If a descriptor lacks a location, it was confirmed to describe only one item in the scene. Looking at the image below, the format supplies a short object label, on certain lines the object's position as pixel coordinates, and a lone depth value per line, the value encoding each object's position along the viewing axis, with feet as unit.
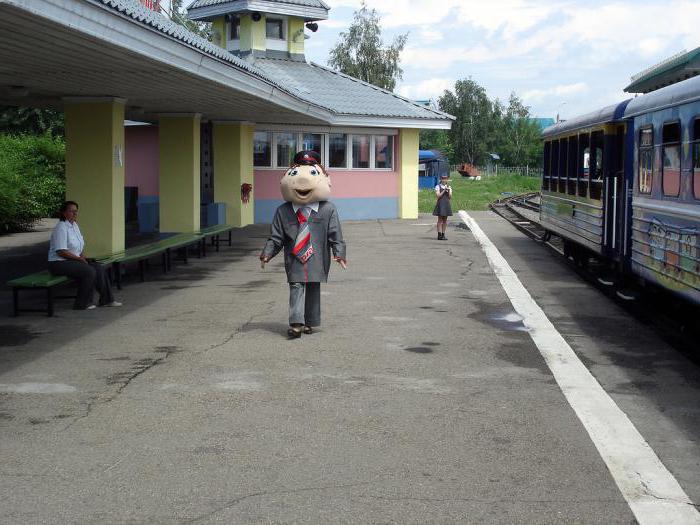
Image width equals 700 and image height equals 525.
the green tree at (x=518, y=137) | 409.69
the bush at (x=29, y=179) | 82.79
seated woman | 39.32
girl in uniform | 75.61
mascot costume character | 32.83
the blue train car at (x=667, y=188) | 30.55
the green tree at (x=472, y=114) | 406.82
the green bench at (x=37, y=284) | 37.14
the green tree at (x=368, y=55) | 235.61
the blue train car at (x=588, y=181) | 45.06
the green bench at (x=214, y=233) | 64.34
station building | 33.37
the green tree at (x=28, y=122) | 152.66
